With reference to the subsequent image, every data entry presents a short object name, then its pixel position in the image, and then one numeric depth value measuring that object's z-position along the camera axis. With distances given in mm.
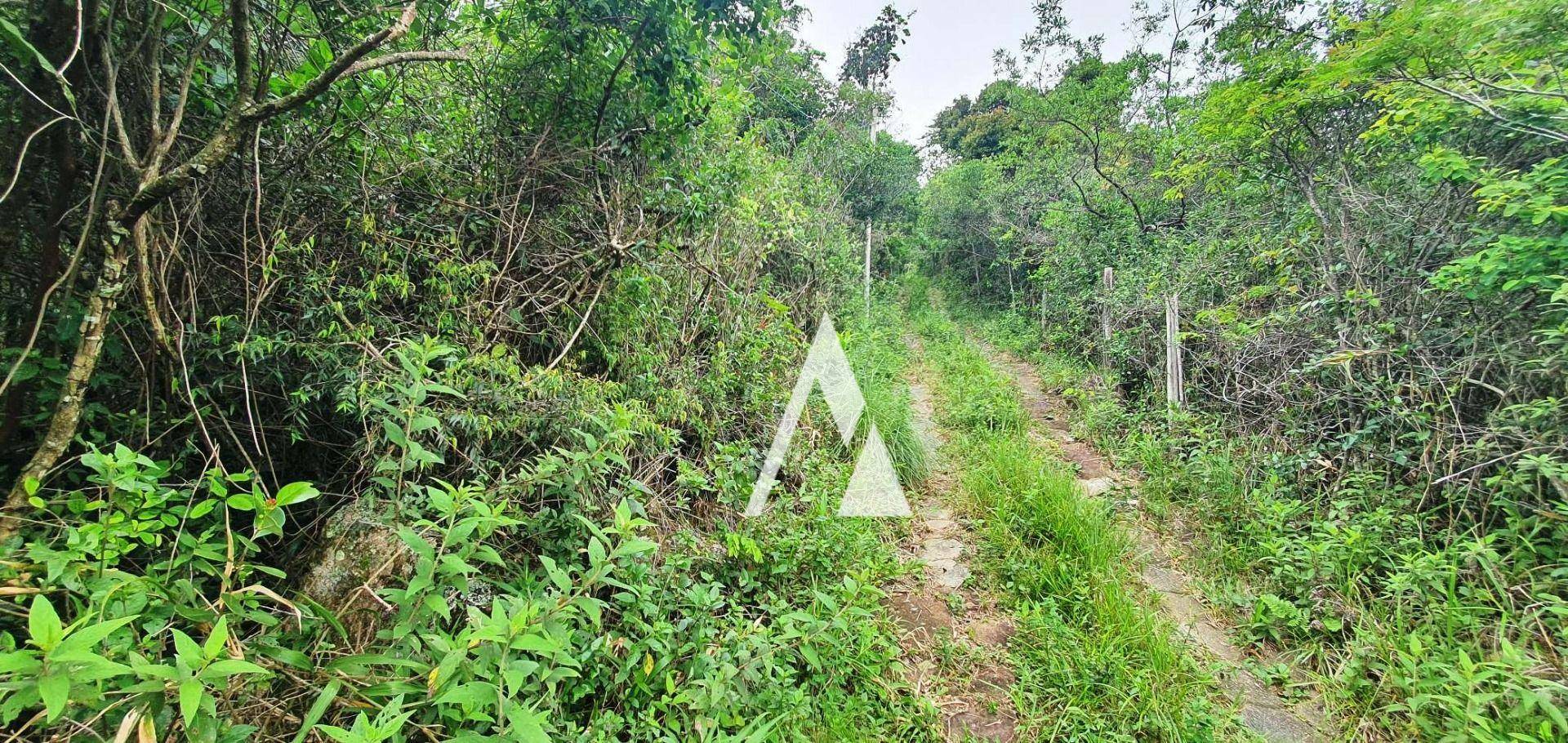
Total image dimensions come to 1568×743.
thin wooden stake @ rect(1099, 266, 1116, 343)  6023
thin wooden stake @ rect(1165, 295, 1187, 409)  4410
